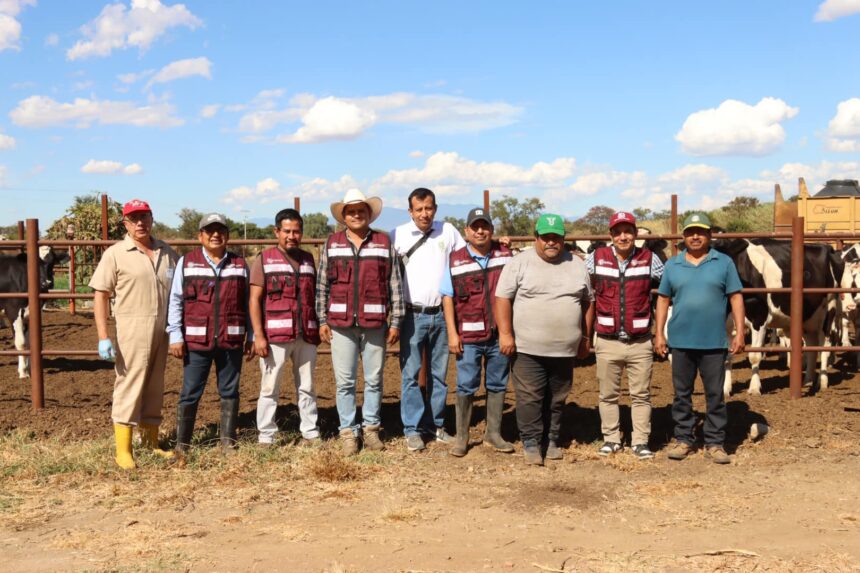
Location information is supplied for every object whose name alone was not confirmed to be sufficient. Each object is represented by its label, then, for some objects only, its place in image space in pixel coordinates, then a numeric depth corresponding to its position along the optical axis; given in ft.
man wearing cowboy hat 18.56
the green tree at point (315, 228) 122.62
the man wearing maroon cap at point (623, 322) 18.45
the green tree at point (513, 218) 86.84
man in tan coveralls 17.71
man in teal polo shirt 18.34
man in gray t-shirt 17.81
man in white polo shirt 19.04
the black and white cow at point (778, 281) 27.71
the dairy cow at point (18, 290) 31.71
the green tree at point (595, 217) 153.87
